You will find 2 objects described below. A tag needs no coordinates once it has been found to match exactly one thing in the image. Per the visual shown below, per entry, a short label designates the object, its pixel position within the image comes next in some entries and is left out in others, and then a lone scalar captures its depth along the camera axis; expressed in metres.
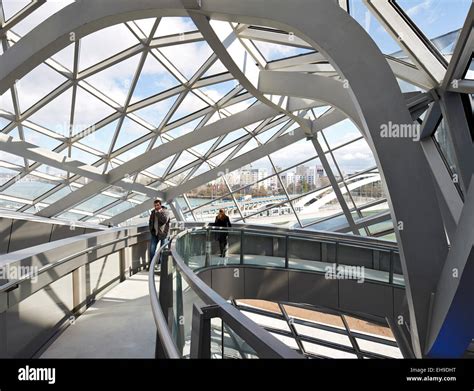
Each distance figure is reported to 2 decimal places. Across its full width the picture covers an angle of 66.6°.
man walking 11.05
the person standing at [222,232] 13.30
